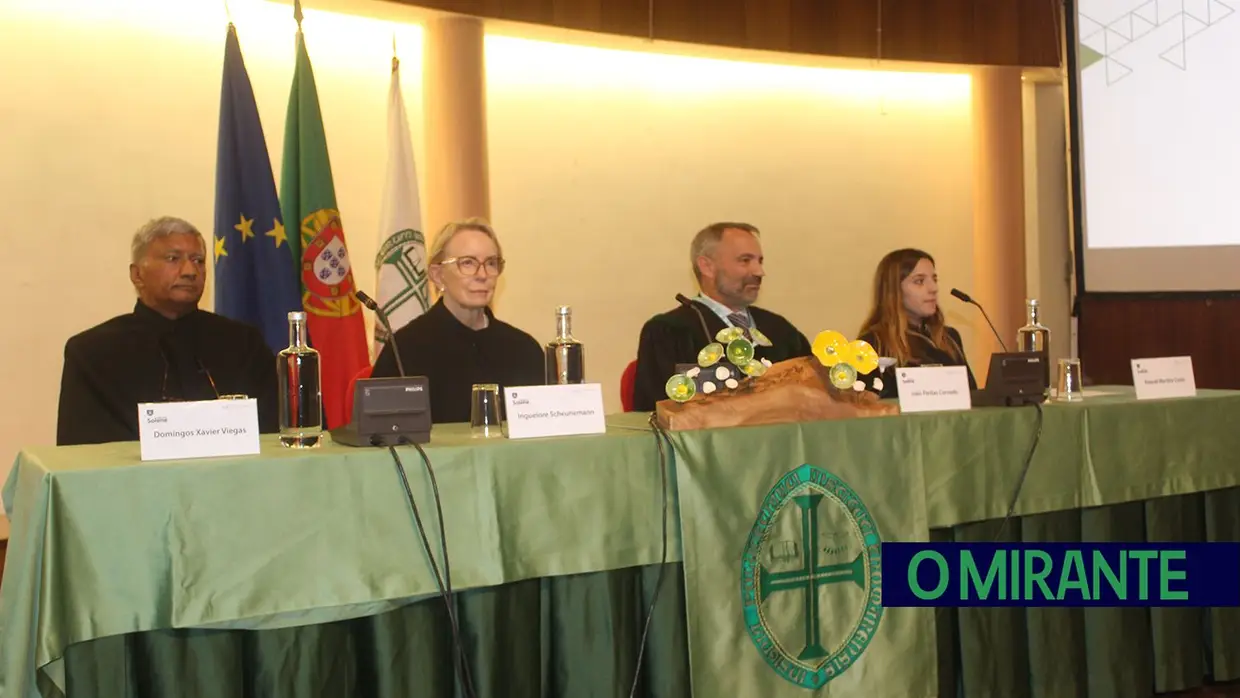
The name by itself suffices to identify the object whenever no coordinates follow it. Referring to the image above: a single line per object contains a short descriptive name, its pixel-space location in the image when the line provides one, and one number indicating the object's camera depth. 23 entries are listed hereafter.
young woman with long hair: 3.48
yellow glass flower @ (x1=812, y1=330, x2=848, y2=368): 2.30
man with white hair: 2.82
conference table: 1.69
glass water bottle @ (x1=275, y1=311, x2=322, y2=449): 2.00
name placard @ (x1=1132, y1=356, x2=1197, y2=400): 2.86
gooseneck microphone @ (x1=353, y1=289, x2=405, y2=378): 2.00
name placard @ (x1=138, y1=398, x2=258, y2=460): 1.77
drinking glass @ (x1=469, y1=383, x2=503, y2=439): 2.22
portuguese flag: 3.84
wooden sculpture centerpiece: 2.19
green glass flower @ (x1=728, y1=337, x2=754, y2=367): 2.24
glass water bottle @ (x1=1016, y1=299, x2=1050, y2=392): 3.01
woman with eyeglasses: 2.88
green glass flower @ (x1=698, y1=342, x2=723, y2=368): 2.25
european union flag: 3.70
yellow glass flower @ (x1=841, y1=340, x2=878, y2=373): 2.31
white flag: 4.05
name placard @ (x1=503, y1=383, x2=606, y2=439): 2.07
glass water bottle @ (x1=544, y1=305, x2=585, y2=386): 2.39
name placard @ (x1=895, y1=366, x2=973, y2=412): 2.48
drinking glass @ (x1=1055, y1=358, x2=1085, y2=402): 2.91
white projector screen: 4.16
